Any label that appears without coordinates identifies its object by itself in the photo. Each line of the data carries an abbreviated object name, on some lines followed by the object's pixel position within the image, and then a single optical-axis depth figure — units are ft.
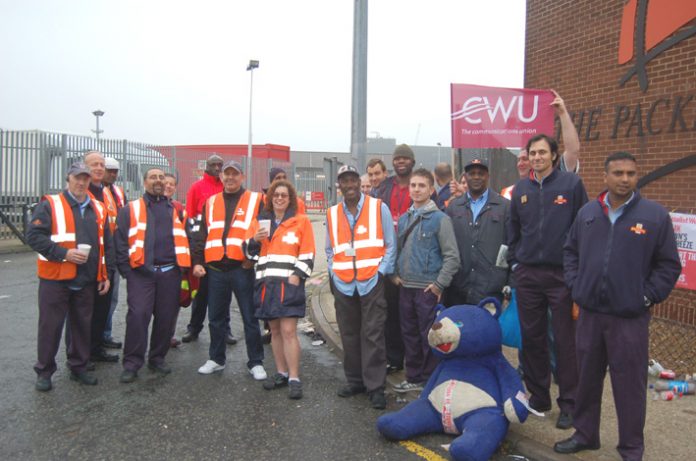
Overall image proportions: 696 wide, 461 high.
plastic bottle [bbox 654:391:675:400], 15.30
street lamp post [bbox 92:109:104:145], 88.17
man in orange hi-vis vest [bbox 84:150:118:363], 18.83
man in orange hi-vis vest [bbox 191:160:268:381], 17.46
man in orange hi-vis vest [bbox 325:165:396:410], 15.70
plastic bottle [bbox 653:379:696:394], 15.67
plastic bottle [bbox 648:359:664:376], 17.19
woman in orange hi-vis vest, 16.15
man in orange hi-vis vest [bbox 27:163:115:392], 16.07
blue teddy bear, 12.49
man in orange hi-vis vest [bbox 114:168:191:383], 17.42
